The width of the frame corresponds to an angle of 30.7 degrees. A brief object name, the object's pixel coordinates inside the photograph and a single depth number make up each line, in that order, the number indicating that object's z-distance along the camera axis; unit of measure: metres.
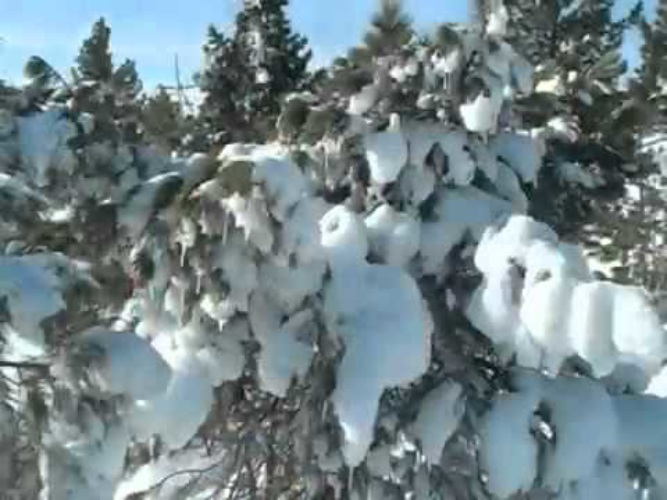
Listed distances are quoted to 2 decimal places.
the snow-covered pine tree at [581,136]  4.92
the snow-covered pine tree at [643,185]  5.18
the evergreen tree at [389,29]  4.48
